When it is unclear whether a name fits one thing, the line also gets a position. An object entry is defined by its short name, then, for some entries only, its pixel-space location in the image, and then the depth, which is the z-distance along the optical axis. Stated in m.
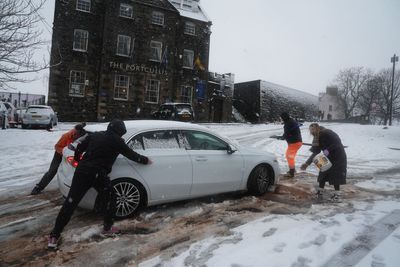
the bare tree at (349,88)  62.03
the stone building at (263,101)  37.06
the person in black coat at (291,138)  8.87
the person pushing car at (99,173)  4.33
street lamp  33.12
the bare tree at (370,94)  55.56
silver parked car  18.30
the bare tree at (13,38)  12.01
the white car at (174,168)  5.19
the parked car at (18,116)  20.30
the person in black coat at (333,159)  6.42
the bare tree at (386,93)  54.34
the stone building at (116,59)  25.17
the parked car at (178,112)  21.05
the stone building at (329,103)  70.88
